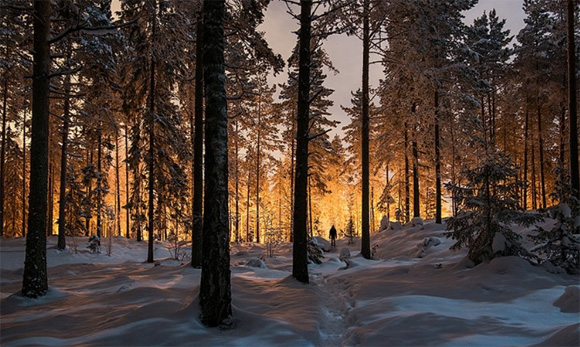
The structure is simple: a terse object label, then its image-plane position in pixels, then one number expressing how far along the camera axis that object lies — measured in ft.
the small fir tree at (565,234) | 26.02
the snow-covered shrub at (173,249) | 62.23
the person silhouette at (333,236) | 76.75
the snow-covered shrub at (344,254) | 50.00
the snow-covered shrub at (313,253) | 46.42
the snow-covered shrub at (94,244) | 56.90
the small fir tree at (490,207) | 28.25
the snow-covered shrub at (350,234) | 77.32
